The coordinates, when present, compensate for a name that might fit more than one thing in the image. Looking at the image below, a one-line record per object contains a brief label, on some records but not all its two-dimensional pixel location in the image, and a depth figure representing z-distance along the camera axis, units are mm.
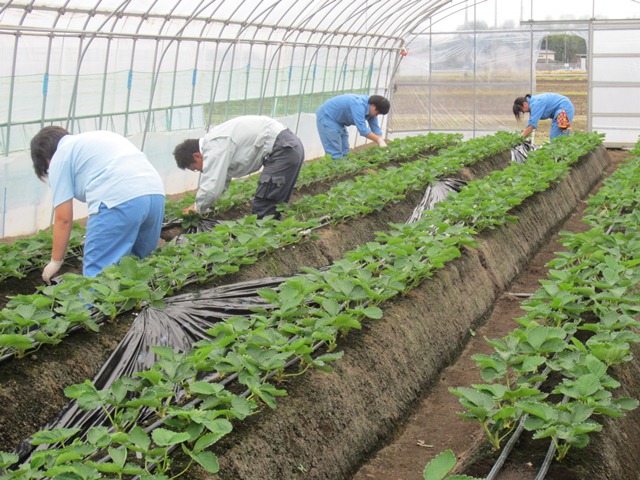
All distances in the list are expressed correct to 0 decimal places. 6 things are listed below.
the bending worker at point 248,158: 6426
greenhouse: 3193
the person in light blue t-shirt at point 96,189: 5066
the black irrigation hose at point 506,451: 2970
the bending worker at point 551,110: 13898
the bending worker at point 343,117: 10742
